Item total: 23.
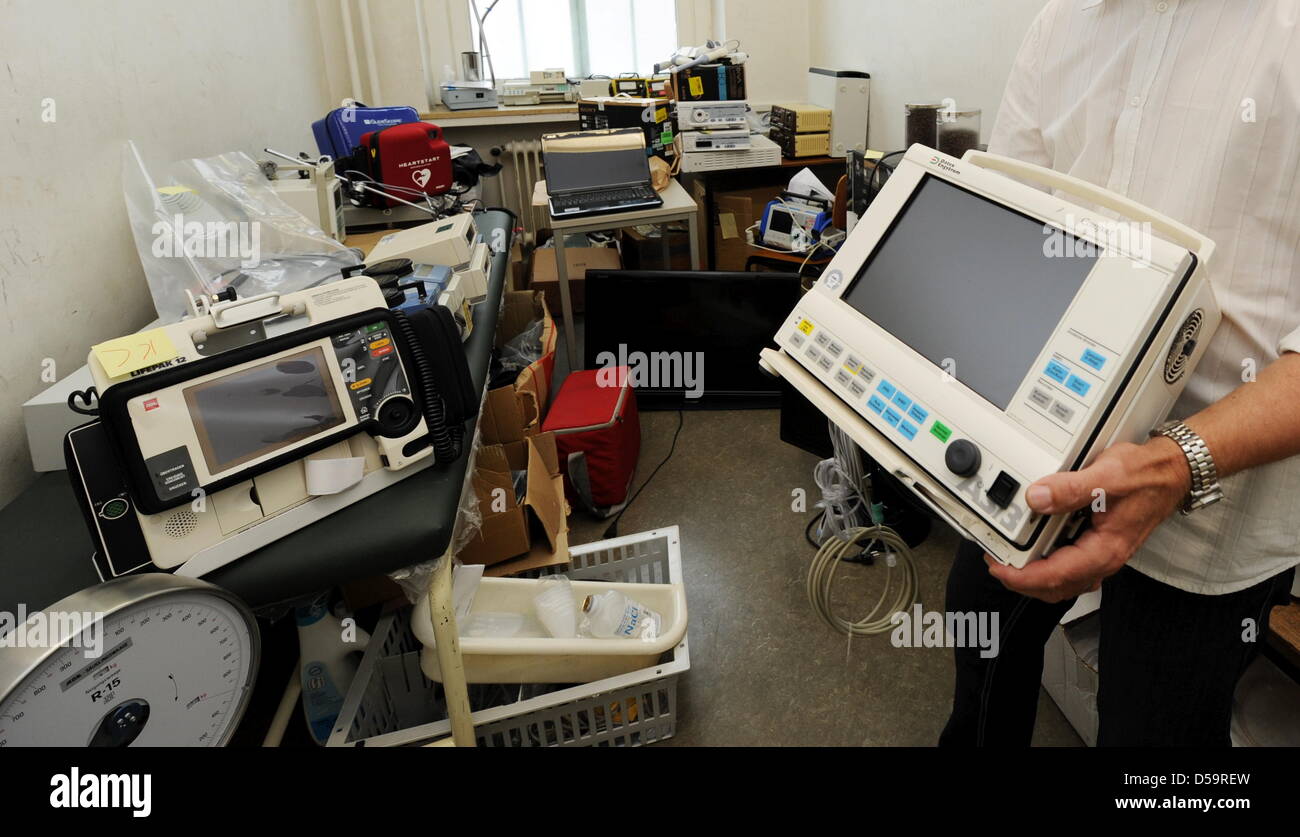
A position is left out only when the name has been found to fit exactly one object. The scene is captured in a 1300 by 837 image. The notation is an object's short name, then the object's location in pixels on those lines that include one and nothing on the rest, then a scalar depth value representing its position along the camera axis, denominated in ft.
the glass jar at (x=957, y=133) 7.38
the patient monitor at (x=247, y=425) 2.84
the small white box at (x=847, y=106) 10.79
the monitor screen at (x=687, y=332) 8.98
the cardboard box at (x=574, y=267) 11.64
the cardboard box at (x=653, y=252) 12.25
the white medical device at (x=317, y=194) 6.42
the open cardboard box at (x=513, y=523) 5.37
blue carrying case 8.97
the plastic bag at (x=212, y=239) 5.01
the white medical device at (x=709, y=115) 10.52
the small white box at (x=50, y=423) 3.84
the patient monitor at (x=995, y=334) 2.20
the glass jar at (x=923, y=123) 7.59
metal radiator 13.79
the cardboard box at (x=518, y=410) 6.48
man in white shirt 2.21
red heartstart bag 7.42
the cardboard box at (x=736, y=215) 11.13
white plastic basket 4.19
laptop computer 9.57
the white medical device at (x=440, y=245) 5.45
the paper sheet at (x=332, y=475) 3.22
